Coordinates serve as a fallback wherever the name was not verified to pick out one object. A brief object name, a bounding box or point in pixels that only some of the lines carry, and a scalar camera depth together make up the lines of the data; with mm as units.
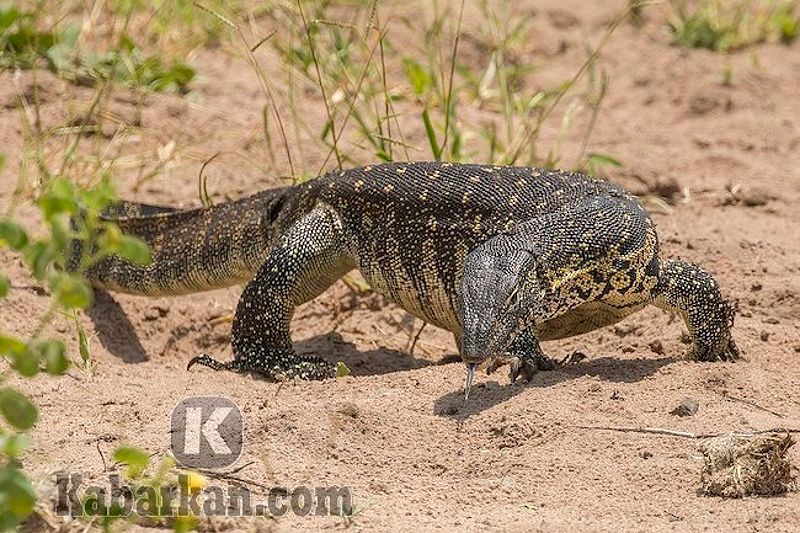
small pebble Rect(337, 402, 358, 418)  11672
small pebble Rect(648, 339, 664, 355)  14430
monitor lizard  12766
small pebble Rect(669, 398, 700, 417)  11594
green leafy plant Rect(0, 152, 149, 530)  7141
